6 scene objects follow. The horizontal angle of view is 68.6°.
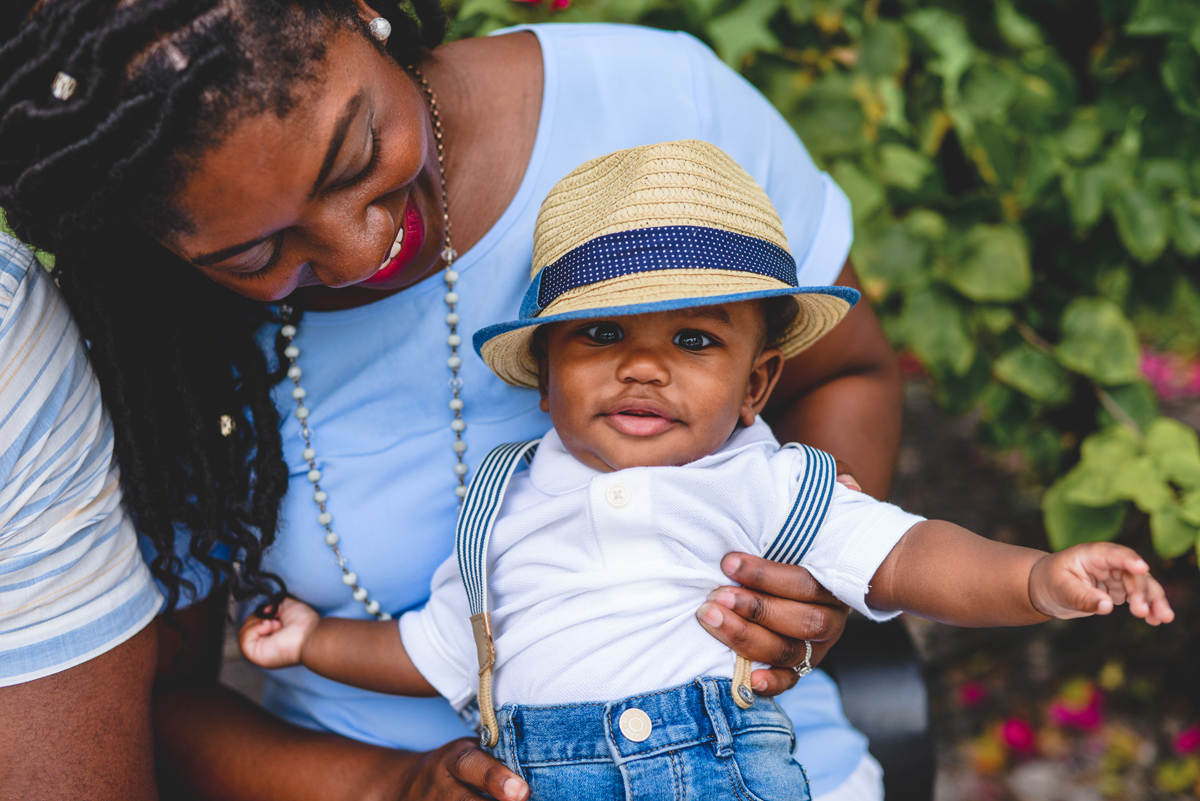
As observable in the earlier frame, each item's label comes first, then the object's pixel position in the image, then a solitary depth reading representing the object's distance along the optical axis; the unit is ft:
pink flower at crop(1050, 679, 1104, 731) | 8.89
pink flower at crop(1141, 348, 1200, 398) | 10.52
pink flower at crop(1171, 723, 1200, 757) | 8.29
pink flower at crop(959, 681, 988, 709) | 9.27
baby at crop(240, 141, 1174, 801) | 4.13
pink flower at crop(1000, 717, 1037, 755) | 8.87
